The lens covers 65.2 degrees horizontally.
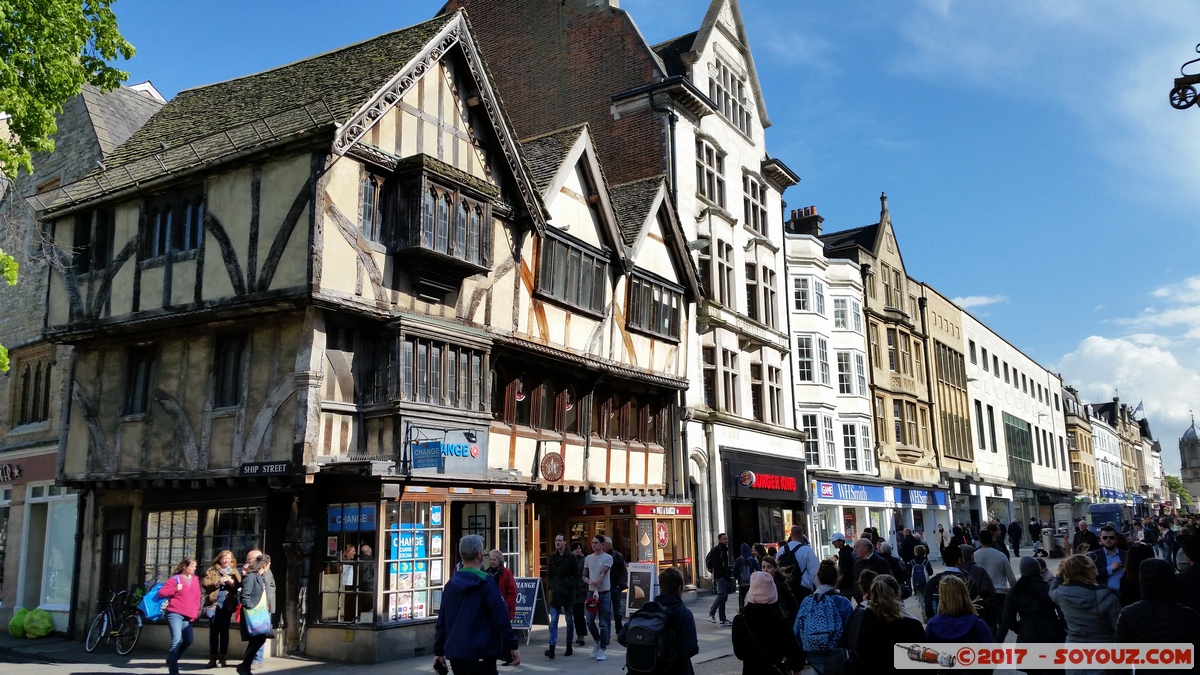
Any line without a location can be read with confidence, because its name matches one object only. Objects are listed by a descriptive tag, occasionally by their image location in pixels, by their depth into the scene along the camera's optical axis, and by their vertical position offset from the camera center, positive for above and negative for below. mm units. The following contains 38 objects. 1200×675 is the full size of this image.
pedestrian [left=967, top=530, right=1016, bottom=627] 10586 -658
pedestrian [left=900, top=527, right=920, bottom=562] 19203 -721
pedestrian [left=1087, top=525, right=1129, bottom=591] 12602 -641
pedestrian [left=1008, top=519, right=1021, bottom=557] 33594 -896
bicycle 15250 -1664
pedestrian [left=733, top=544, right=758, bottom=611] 16531 -1004
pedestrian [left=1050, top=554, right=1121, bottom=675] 7570 -771
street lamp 14297 +6305
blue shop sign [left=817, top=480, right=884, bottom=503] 32188 +665
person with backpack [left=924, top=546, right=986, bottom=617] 9757 -829
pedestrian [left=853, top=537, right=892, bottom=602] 10289 -554
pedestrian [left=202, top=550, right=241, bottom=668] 12555 -1057
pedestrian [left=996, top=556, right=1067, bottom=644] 8320 -894
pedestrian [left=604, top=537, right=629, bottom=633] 14664 -950
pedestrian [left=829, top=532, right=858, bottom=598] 10227 -666
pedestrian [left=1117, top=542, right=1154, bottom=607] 8734 -653
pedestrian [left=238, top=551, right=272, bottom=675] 11500 -932
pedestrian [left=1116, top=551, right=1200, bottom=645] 6559 -756
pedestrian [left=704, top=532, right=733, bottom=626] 17062 -1102
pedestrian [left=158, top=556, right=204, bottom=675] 12031 -1061
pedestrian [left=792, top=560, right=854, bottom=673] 7062 -815
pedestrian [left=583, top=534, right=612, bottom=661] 13883 -1085
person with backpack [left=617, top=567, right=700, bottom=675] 6488 -832
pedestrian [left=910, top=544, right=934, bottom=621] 14078 -953
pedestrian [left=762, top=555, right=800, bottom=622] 9047 -812
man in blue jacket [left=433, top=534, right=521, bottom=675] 7082 -791
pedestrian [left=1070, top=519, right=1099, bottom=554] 16578 -532
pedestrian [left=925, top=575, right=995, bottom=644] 6070 -712
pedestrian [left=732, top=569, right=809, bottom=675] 6609 -862
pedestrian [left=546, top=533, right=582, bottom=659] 14469 -1025
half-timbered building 14398 +3044
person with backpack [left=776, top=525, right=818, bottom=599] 11557 -642
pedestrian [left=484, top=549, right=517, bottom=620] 12430 -774
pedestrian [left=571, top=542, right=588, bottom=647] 14750 -1414
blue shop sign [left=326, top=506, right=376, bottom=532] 14445 +8
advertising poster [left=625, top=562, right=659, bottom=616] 16828 -1221
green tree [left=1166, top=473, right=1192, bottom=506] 155500 +2614
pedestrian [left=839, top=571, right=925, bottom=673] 6074 -773
